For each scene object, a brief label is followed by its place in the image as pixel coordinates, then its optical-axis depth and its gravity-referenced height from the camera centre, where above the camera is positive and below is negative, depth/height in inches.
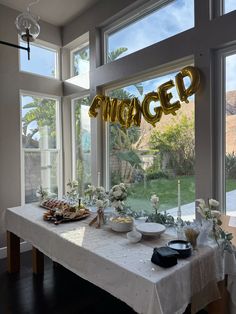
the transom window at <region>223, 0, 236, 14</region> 90.6 +50.9
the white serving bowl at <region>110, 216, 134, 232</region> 86.4 -23.9
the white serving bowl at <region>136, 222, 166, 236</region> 80.1 -24.0
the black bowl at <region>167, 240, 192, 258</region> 66.7 -25.0
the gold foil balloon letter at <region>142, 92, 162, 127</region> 107.8 +17.6
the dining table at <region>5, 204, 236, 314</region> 57.7 -29.2
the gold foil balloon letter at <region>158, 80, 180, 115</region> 102.2 +21.5
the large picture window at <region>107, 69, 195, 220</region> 106.0 -1.8
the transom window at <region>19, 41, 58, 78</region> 153.2 +56.6
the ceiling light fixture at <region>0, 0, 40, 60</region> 86.5 +42.3
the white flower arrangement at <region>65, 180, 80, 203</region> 128.5 -20.5
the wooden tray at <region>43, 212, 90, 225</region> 97.7 -25.2
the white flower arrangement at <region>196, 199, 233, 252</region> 72.1 -20.5
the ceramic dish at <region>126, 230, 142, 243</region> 77.1 -24.9
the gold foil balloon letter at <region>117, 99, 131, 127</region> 121.5 +19.0
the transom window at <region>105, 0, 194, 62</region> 105.6 +56.2
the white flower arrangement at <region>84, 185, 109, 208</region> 94.7 -16.4
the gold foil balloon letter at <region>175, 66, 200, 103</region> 94.0 +25.4
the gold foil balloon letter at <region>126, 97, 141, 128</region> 116.5 +17.9
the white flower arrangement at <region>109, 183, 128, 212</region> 93.5 -15.5
